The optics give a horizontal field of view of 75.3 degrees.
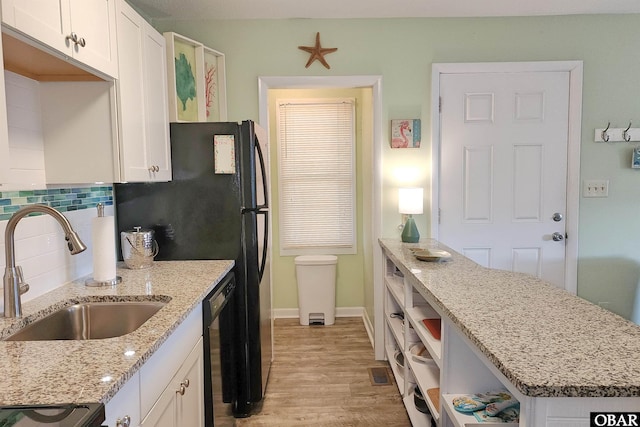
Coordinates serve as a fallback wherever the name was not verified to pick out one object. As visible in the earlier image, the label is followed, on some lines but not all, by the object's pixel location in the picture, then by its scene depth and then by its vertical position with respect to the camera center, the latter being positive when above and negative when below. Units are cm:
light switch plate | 298 -4
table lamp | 286 -16
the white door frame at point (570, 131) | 293 +37
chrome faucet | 130 -20
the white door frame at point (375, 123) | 296 +45
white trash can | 384 -95
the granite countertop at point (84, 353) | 91 -44
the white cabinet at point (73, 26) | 112 +51
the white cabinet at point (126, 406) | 97 -54
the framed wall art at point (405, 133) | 297 +37
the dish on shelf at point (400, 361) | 261 -112
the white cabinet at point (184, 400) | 127 -73
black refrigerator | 225 -9
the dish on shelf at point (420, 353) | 203 -85
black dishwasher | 179 -82
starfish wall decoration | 294 +95
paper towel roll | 178 -26
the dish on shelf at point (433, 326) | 180 -64
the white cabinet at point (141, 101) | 175 +41
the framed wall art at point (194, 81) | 244 +68
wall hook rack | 294 +34
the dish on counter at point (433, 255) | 219 -38
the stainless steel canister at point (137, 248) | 206 -30
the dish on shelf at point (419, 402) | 204 -110
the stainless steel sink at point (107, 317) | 161 -51
